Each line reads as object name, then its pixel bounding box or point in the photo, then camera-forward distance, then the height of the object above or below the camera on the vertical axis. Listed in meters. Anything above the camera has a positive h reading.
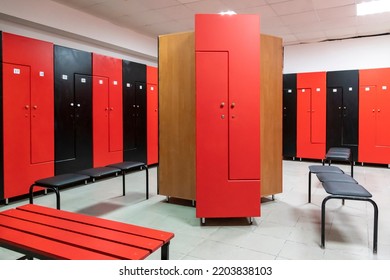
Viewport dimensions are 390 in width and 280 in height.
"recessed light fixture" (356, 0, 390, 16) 5.06 +2.03
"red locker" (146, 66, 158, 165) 6.59 +0.21
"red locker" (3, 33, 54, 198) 3.96 +0.15
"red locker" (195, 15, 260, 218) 3.16 -0.13
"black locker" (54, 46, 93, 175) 4.70 +0.22
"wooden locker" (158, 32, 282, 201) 3.84 +0.10
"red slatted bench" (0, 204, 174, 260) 1.52 -0.65
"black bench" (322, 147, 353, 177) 4.75 -0.55
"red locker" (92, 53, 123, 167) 5.38 +0.24
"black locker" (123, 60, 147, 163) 6.03 +0.23
